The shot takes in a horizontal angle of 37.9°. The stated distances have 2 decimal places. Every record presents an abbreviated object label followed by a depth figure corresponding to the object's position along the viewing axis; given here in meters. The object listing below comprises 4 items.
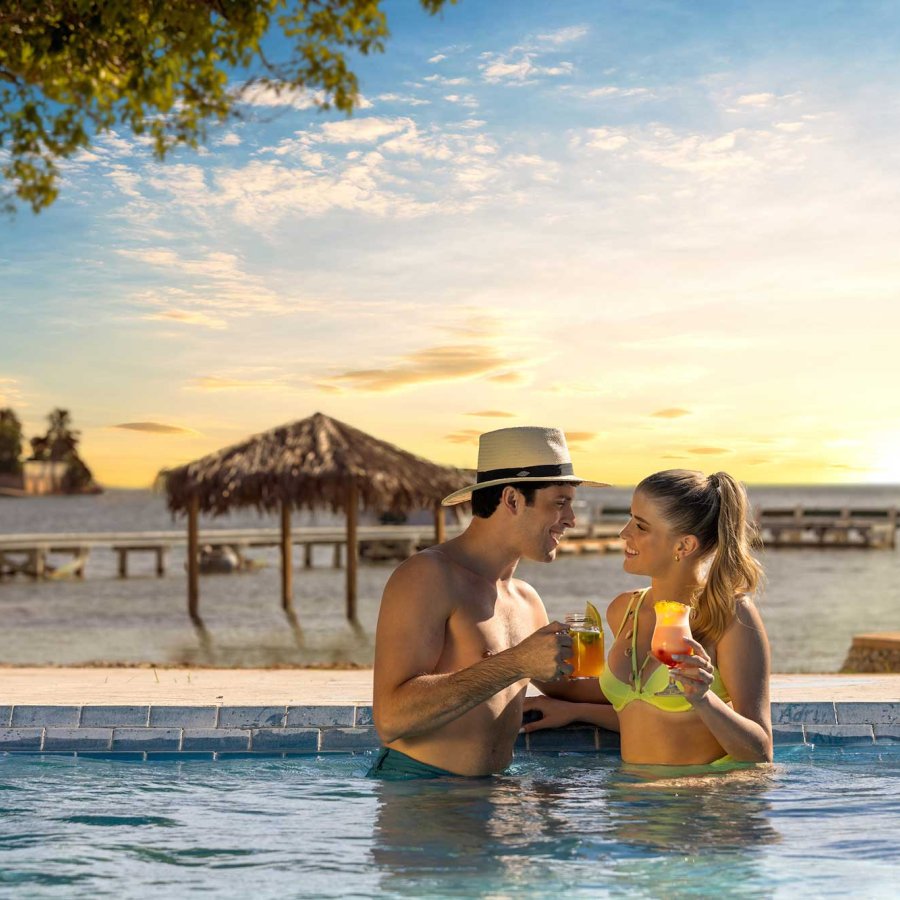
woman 4.27
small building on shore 125.00
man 4.19
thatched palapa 17.66
